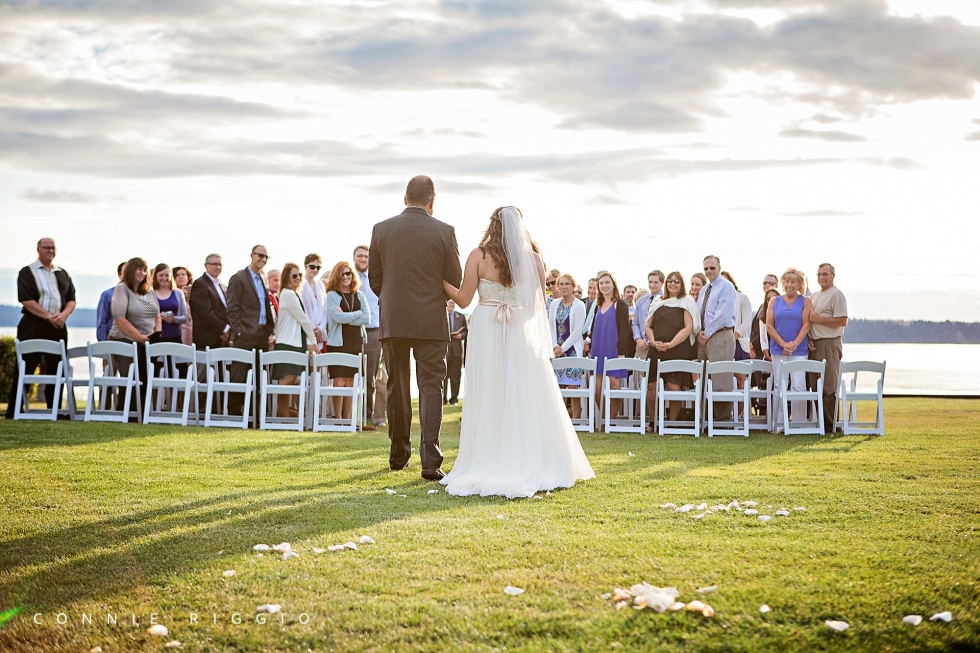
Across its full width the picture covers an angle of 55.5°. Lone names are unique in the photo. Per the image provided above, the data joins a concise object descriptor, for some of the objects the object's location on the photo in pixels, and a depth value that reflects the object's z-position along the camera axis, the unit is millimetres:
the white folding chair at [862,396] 13109
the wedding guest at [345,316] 13148
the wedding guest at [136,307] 13555
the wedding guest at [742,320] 15570
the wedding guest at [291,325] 13375
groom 8109
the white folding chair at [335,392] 12836
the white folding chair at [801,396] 13039
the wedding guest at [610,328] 14648
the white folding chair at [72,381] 13461
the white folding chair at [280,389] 12828
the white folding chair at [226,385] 13000
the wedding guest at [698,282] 15516
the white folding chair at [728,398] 13133
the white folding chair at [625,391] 13398
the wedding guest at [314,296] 14141
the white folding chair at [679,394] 13289
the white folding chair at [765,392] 13852
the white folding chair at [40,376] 13125
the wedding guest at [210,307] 13906
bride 7789
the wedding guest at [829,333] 13781
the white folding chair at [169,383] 13125
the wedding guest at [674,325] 14125
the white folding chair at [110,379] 13086
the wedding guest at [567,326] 14539
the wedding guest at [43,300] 13445
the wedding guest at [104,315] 14609
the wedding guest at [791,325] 13789
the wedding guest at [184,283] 15406
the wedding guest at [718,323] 14055
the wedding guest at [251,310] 13516
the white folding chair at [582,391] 13484
